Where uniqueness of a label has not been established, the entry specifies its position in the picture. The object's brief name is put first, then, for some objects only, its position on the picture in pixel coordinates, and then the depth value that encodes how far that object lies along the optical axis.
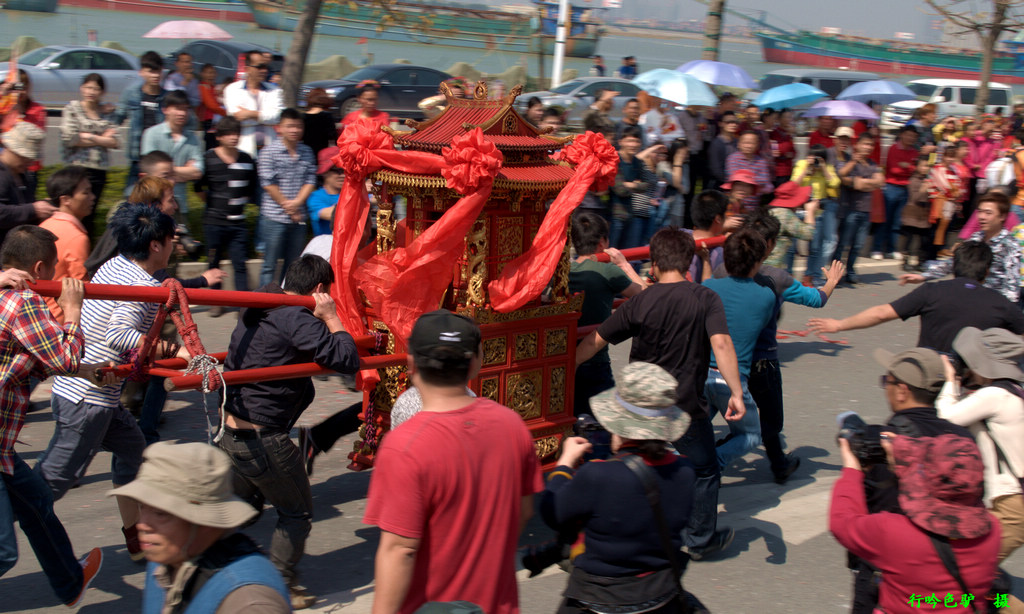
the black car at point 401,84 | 20.27
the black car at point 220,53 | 19.55
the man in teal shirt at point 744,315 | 5.69
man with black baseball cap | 2.83
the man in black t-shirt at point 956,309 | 5.23
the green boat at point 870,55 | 60.53
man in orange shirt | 5.89
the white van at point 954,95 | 28.18
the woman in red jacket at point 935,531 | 3.13
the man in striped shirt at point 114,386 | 4.58
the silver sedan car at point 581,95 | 21.86
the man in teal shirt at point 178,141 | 8.71
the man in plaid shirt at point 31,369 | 3.89
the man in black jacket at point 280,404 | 4.39
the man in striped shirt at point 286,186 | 8.61
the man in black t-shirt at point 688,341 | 5.09
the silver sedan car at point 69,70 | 18.11
